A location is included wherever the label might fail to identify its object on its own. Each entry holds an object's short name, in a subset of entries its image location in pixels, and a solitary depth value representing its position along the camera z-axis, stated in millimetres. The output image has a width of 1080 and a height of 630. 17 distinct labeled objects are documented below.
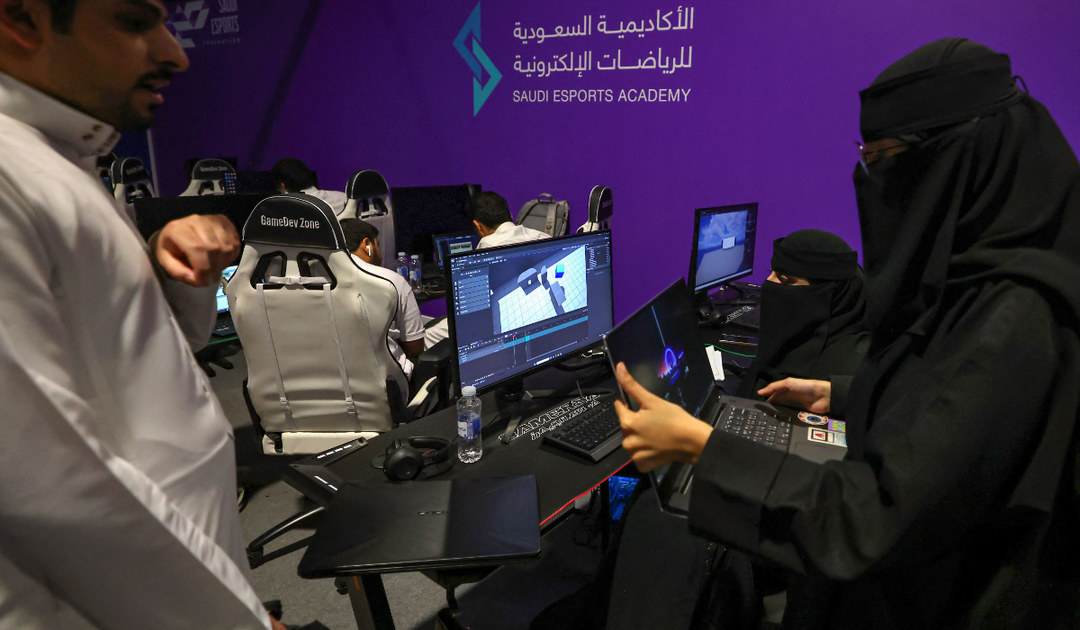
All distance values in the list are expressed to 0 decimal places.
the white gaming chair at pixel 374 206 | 4086
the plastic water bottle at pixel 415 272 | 4042
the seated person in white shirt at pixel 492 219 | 3744
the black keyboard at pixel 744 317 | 2689
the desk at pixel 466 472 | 1217
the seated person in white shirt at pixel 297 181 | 5066
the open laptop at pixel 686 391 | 1269
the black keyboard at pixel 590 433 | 1513
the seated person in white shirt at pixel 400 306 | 2520
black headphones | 1408
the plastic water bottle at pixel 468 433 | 1504
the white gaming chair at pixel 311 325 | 2041
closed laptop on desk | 1101
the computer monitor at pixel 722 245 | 2771
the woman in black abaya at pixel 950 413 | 808
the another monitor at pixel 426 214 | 4145
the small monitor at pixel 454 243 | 4152
